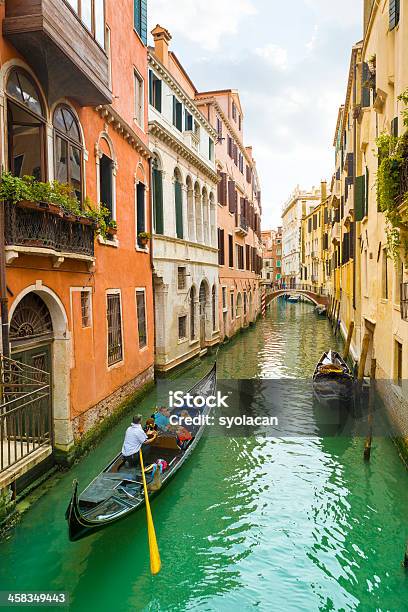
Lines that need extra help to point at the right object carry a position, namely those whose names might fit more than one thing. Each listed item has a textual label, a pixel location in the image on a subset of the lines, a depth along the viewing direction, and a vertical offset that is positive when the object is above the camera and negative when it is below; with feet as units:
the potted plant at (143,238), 40.91 +4.83
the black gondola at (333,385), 36.91 -7.46
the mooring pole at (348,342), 55.87 -6.18
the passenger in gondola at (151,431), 26.76 -7.89
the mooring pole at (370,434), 27.98 -8.54
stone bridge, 130.64 -1.25
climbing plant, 23.63 +5.65
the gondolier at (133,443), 23.76 -7.46
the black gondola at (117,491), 17.61 -8.74
